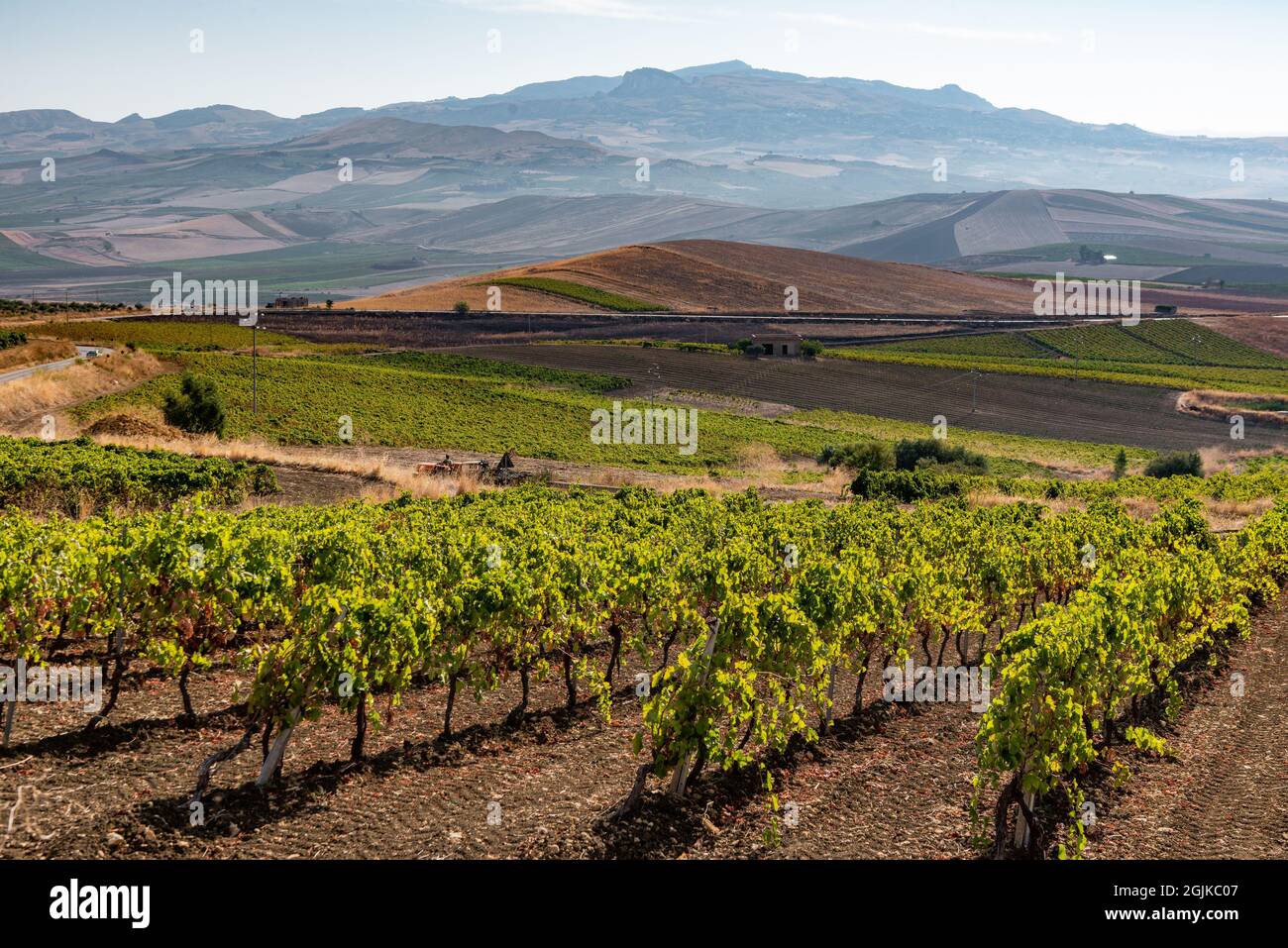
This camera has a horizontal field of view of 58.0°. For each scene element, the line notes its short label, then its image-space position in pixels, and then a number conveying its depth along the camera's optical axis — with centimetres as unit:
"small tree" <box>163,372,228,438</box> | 7719
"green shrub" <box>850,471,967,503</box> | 6700
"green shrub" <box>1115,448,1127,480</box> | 8794
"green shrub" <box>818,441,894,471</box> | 8194
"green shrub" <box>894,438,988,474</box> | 8431
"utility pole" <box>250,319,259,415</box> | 8720
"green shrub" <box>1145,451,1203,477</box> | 8825
